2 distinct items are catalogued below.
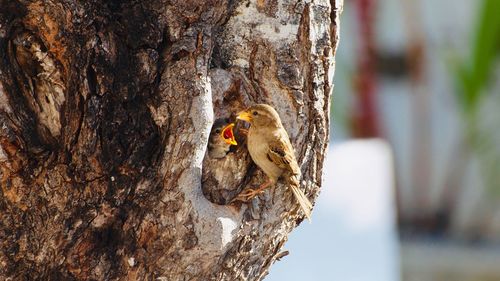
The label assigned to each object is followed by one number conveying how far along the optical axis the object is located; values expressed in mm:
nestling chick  6320
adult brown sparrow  6141
